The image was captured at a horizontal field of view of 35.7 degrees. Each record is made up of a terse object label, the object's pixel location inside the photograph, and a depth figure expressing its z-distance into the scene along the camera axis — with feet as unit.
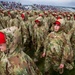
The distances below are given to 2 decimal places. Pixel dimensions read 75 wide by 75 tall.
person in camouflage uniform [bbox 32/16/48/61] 14.50
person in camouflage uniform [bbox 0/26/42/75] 5.84
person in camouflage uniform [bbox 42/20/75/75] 9.79
